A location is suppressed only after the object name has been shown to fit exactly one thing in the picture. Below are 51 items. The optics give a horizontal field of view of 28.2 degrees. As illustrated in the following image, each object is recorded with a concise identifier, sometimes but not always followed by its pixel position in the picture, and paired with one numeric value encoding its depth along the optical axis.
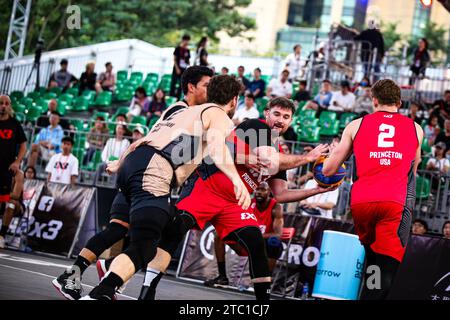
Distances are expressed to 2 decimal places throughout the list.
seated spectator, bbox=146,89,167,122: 21.16
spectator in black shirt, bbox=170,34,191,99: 21.23
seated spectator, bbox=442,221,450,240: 12.46
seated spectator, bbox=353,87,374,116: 20.20
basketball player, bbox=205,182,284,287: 12.30
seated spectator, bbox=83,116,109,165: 17.66
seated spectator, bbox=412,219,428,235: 13.14
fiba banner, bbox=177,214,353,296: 12.72
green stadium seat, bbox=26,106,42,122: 21.78
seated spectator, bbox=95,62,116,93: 25.23
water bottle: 12.57
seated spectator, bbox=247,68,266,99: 22.02
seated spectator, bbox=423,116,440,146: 17.91
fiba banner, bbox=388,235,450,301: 11.53
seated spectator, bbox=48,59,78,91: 25.11
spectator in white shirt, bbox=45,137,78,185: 15.87
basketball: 7.78
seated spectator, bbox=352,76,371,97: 20.57
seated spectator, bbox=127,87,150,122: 21.64
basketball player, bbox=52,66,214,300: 7.65
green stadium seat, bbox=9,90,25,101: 23.53
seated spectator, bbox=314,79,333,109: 20.62
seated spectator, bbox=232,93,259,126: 18.92
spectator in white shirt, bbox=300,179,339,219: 13.84
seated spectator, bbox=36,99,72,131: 18.78
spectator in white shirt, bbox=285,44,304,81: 23.48
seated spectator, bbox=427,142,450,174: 15.27
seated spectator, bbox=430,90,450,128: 18.80
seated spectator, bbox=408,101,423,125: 18.45
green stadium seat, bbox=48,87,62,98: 24.16
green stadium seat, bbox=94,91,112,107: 24.11
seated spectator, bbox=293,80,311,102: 21.20
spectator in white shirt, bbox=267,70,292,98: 21.30
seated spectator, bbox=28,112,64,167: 17.78
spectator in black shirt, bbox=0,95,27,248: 13.15
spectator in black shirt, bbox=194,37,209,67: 21.46
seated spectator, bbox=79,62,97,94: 24.48
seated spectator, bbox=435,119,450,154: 16.67
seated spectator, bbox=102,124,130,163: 16.56
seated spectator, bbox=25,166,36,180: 16.03
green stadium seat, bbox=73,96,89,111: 23.66
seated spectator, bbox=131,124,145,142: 16.32
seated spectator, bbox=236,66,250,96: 22.03
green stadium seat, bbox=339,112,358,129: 19.37
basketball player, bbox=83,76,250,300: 6.48
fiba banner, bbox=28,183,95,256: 14.66
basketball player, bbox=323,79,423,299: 7.39
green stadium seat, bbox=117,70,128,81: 26.81
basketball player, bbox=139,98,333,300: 7.50
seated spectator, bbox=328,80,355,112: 20.31
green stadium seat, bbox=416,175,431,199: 14.91
